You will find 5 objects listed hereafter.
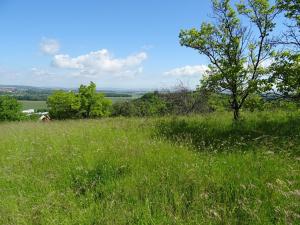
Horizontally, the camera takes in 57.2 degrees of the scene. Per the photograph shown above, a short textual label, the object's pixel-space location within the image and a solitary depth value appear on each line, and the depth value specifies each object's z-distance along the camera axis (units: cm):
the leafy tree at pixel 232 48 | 916
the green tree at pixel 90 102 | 5354
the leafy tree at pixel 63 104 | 5191
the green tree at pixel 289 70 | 712
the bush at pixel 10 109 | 4881
